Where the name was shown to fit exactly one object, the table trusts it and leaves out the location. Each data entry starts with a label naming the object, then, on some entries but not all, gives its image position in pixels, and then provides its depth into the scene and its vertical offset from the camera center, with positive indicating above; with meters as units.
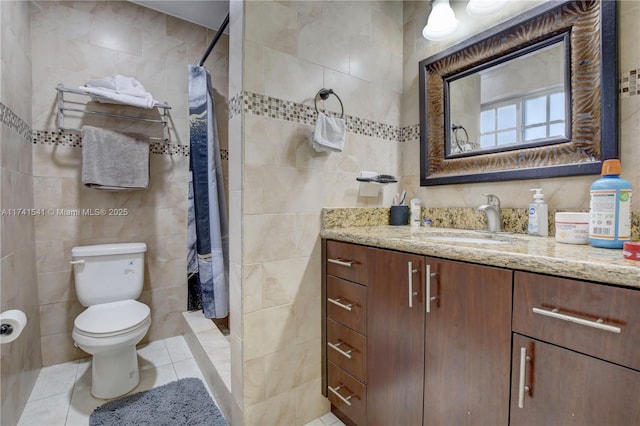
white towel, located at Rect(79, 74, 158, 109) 1.79 +0.75
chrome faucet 1.30 -0.03
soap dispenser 1.16 -0.04
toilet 1.48 -0.60
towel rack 1.77 +0.64
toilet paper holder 0.91 -0.38
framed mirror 1.06 +0.46
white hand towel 1.29 +0.33
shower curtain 1.83 +0.03
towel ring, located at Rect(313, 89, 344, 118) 1.39 +0.54
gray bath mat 1.38 -1.01
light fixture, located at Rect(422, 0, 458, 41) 1.45 +0.93
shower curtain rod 1.68 +1.05
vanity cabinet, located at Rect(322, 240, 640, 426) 0.62 -0.39
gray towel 1.79 +0.31
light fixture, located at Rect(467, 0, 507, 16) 1.30 +0.91
